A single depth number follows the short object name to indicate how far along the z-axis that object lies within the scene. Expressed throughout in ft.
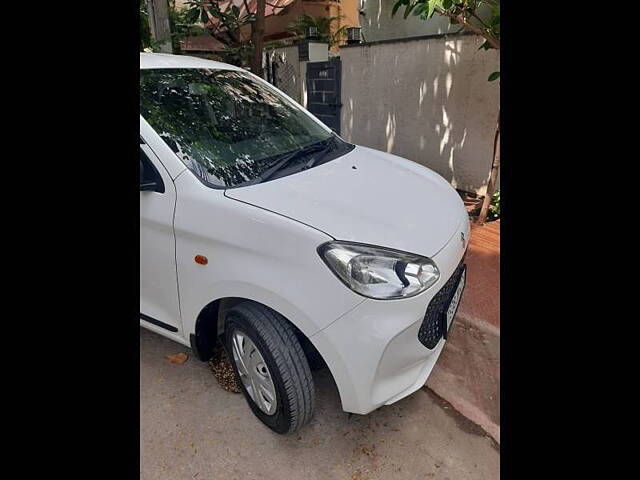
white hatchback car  5.41
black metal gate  22.82
